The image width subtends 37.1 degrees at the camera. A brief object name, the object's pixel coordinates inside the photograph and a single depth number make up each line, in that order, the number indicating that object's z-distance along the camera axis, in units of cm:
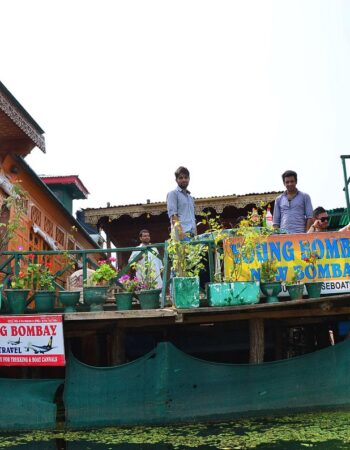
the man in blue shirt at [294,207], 789
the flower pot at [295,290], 732
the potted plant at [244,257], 715
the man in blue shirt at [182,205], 766
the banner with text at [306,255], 751
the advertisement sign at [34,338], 728
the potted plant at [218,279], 713
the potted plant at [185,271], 706
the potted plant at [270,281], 731
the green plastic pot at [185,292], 704
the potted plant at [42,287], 748
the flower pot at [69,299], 746
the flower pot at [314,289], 737
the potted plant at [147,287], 734
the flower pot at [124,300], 743
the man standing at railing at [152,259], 770
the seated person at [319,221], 824
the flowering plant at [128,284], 755
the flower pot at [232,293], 712
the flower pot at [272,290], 730
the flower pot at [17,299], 738
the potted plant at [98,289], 743
